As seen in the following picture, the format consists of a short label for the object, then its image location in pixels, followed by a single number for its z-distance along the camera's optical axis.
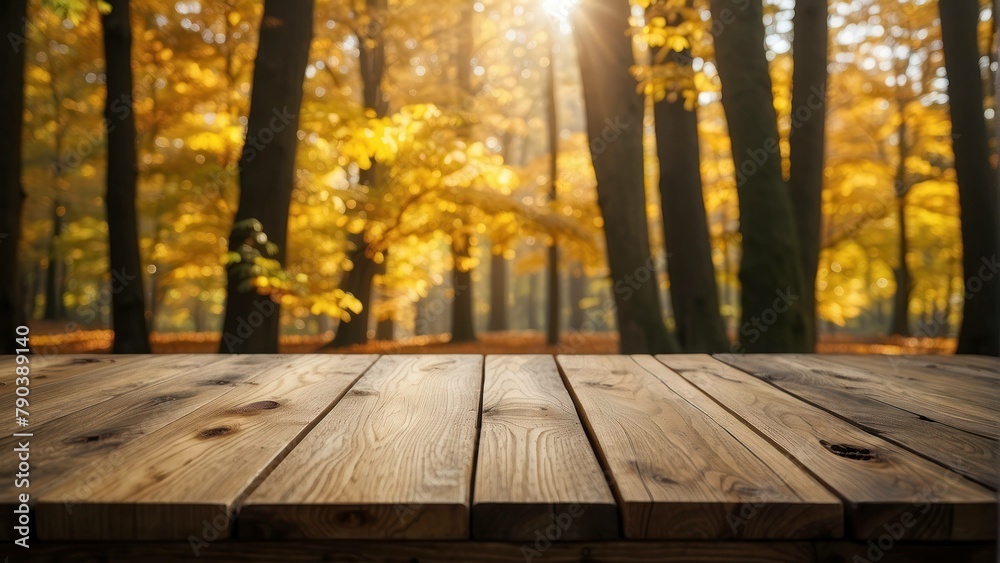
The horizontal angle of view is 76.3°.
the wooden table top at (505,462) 1.10
